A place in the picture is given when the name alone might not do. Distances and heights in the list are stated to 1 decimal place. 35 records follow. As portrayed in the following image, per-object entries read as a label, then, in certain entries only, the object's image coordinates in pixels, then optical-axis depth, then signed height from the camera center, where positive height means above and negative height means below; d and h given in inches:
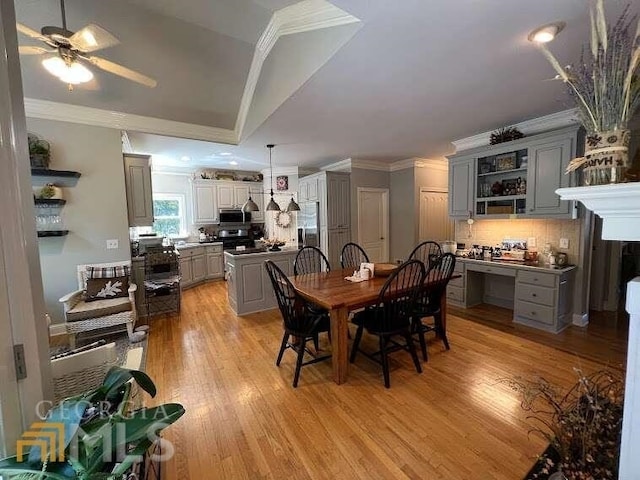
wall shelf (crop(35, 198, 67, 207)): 123.7 +8.9
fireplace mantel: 32.7 +0.3
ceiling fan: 68.3 +46.5
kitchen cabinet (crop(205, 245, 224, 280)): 244.8 -40.9
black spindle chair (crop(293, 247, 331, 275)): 164.7 -30.4
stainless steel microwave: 254.5 +0.6
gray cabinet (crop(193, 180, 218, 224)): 246.1 +13.9
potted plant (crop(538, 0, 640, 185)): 33.2 +14.8
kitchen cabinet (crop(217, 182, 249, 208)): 257.1 +20.8
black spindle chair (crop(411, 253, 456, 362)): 104.4 -37.2
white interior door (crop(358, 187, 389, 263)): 226.1 -8.0
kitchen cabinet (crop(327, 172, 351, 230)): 206.8 +10.0
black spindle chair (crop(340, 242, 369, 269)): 145.6 -26.1
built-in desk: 126.1 -41.3
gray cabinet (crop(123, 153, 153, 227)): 148.1 +16.7
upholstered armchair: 117.2 -38.3
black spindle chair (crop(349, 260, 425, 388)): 90.6 -35.9
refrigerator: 216.1 -7.7
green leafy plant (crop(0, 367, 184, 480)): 28.5 -24.9
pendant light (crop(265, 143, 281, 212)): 175.9 +6.3
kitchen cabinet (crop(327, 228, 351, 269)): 210.7 -22.1
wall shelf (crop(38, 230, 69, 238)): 127.6 -5.7
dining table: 86.9 -28.0
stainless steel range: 255.0 -20.9
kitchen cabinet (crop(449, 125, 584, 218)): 125.0 +17.8
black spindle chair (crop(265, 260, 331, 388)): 94.3 -37.6
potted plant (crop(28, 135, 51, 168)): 122.8 +31.5
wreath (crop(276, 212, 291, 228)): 258.7 -4.4
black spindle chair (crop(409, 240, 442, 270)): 140.6 -27.8
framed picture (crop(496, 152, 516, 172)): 146.6 +26.5
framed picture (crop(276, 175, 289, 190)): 253.6 +31.0
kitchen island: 156.6 -37.5
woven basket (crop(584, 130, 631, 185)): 34.2 +6.5
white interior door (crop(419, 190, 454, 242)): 224.7 -5.3
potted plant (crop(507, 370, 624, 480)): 39.7 -35.5
